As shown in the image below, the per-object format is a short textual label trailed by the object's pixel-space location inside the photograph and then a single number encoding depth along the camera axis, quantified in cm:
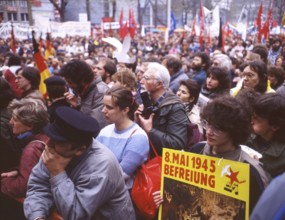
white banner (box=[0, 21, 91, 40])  1927
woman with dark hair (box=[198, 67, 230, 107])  470
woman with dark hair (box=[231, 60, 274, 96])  432
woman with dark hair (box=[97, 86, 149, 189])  278
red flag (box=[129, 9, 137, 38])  1600
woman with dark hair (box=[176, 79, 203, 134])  448
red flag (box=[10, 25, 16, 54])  943
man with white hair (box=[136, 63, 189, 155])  317
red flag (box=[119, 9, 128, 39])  1464
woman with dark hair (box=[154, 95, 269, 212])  222
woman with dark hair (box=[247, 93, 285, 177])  216
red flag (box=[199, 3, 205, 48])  1443
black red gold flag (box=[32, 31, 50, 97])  628
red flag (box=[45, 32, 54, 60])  1118
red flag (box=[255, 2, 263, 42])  1239
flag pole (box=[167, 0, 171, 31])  1915
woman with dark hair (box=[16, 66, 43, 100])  486
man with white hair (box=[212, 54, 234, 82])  650
